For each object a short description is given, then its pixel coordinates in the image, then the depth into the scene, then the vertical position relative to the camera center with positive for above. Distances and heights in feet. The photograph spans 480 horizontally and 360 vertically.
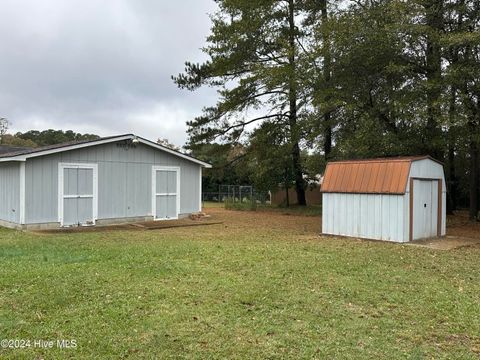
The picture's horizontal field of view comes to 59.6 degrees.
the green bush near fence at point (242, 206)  71.92 -4.26
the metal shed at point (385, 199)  33.50 -1.32
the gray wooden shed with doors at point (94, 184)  39.73 -0.44
